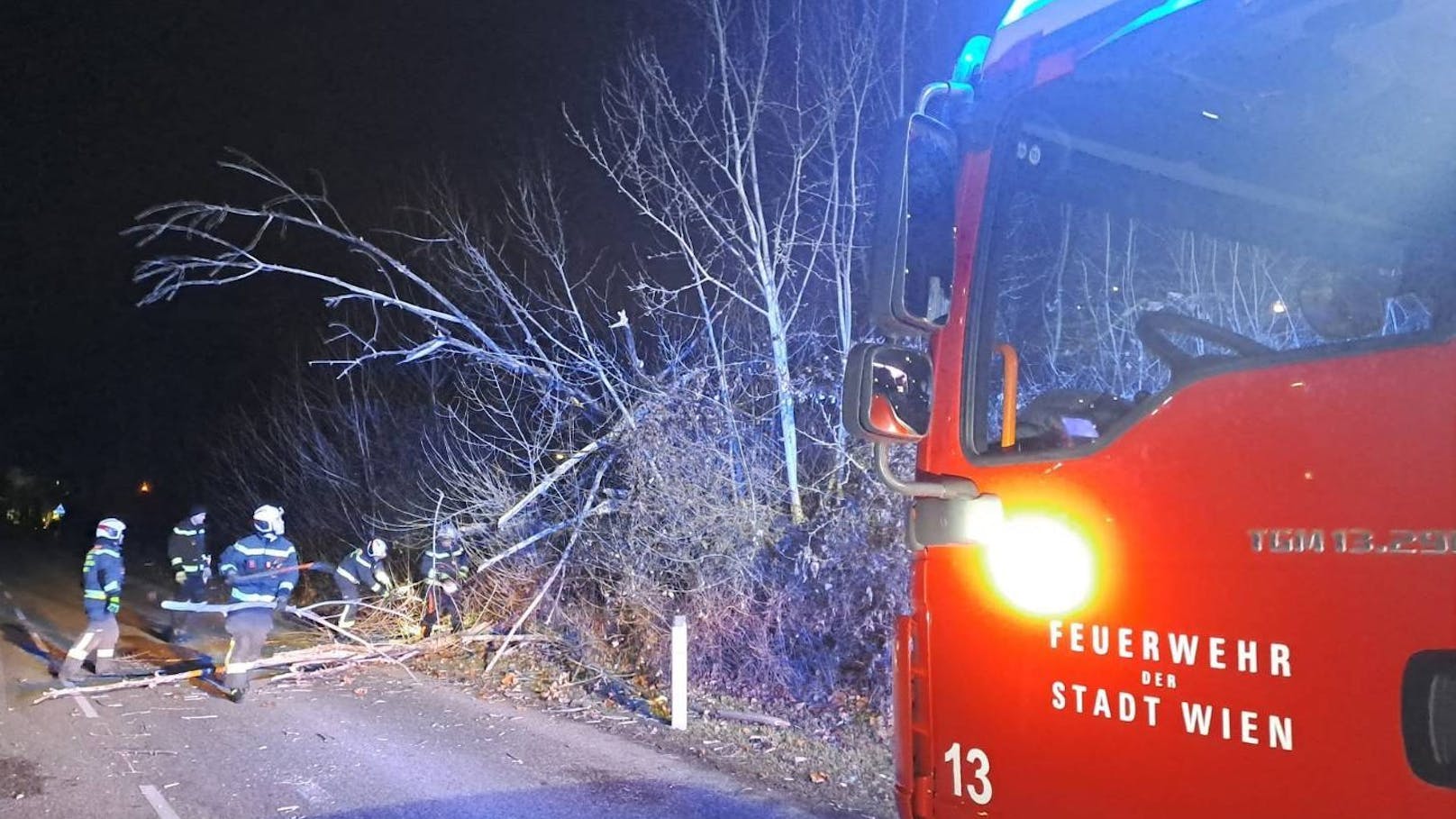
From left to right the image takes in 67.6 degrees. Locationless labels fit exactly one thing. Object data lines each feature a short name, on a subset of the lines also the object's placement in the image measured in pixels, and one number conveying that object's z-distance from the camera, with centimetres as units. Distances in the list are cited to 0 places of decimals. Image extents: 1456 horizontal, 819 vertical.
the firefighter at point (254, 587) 927
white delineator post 802
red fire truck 204
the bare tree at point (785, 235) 966
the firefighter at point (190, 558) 1481
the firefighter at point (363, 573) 1219
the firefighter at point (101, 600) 1016
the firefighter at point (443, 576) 1158
